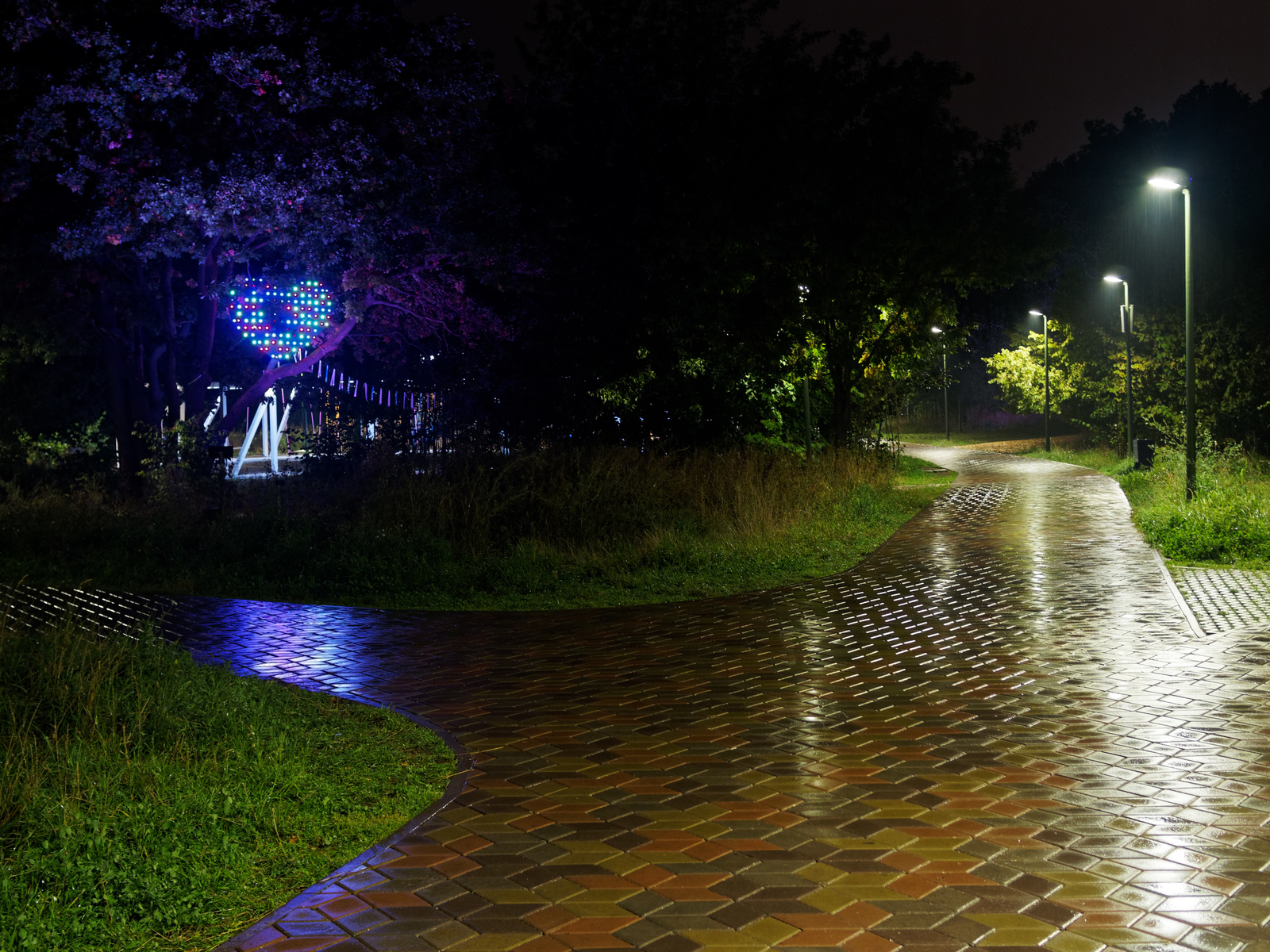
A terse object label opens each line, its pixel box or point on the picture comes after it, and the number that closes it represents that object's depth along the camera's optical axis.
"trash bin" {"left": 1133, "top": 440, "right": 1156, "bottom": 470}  29.94
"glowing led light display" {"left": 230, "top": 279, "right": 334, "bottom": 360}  24.61
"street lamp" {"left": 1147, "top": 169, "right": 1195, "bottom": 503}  17.77
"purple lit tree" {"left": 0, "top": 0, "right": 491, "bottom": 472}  20.41
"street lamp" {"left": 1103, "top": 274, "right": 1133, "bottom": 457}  35.12
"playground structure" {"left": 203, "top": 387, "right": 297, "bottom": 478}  30.30
